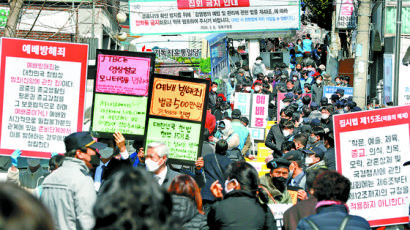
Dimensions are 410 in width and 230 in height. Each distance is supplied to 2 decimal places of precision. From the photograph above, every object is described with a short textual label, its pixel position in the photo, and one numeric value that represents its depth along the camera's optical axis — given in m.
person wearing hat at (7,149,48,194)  15.36
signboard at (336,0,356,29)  60.91
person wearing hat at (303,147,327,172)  16.33
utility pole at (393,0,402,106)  29.73
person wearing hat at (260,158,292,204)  13.41
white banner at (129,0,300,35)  61.90
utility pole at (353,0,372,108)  37.08
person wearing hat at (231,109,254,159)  23.28
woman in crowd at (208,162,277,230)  9.90
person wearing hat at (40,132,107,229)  9.62
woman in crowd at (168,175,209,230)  9.65
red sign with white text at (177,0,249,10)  62.20
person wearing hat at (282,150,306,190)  14.93
